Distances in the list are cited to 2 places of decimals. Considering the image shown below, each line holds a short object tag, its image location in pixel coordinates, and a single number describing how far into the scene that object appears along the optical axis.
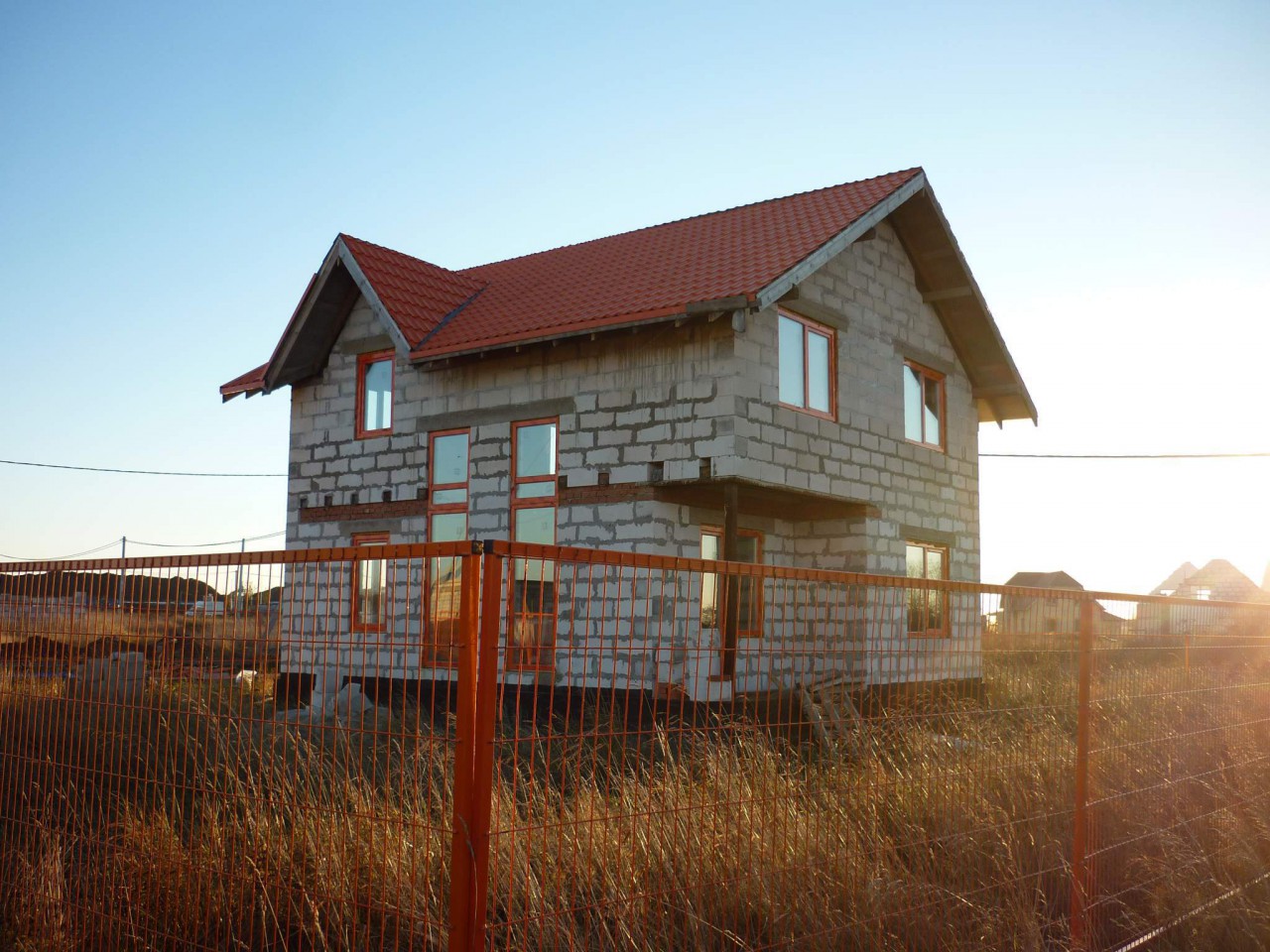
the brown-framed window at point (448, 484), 15.95
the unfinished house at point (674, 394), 13.88
